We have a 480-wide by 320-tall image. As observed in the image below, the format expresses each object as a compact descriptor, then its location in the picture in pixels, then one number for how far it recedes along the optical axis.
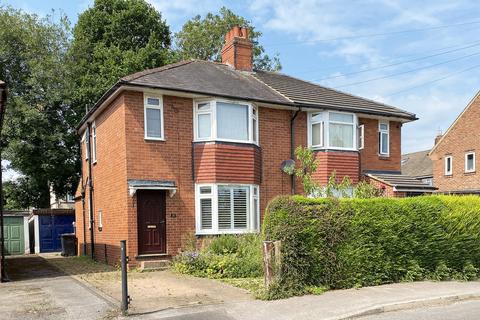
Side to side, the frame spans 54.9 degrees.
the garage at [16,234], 23.77
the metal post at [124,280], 7.66
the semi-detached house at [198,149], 13.88
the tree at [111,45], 26.89
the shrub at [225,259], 11.80
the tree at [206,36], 36.59
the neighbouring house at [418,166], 41.75
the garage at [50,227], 24.58
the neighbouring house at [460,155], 30.08
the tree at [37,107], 25.44
